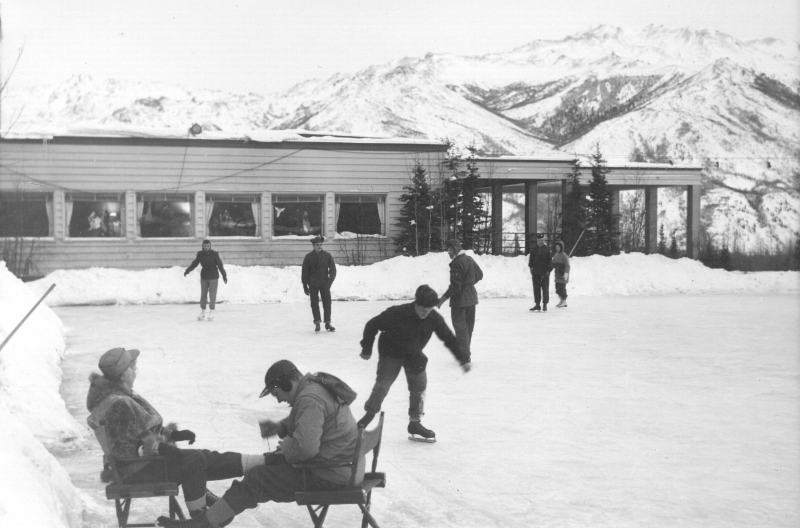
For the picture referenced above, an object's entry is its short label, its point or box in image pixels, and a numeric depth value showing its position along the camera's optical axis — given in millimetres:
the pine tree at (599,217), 30203
